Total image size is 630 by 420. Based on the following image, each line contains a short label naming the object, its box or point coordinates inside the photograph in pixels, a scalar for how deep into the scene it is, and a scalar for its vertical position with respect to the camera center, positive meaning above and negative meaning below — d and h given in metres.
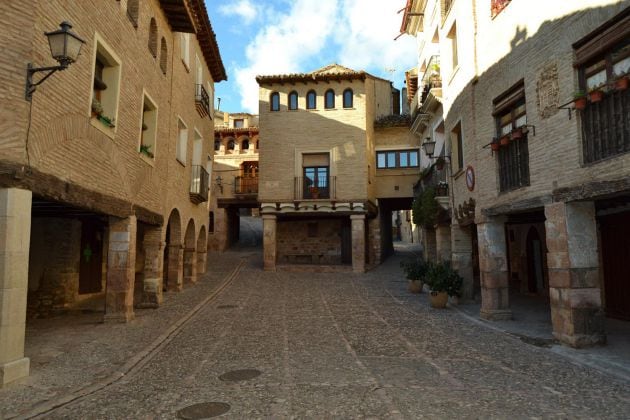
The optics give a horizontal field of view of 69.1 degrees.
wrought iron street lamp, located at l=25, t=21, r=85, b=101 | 6.34 +2.78
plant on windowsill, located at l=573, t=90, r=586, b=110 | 7.47 +2.39
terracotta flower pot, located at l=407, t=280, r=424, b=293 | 16.66 -1.43
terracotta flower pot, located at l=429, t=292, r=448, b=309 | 13.15 -1.50
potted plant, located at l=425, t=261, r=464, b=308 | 13.00 -1.06
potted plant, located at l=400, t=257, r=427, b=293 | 16.06 -0.95
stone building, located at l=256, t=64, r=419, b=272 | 23.16 +4.82
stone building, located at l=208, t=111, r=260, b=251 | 29.73 +4.44
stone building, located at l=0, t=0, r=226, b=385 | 6.34 +1.86
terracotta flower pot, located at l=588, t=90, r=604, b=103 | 7.13 +2.36
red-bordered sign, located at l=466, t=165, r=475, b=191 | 12.05 +1.83
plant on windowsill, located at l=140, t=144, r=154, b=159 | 12.19 +2.65
